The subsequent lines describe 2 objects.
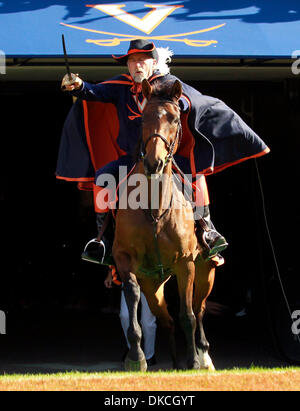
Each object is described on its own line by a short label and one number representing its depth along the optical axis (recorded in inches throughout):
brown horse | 575.2
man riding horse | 628.9
